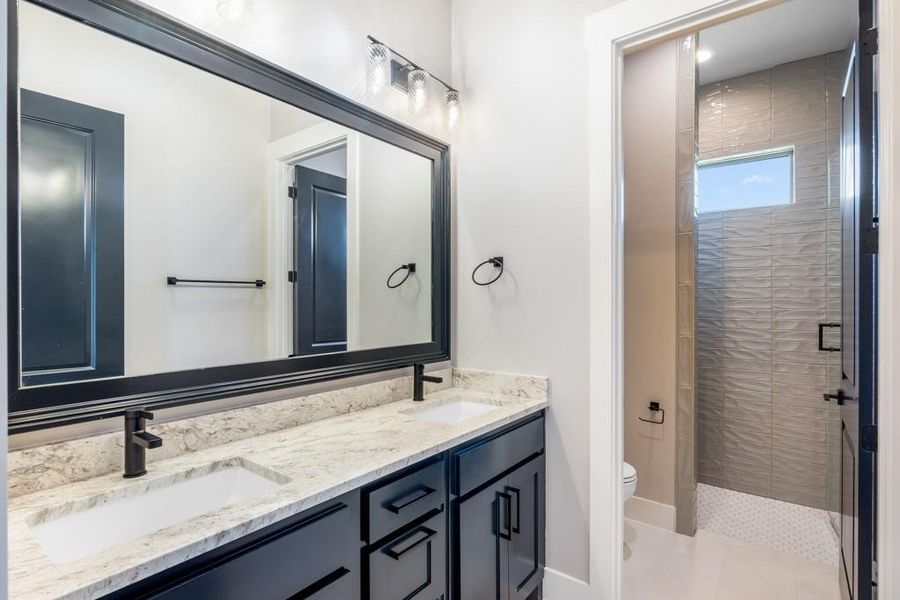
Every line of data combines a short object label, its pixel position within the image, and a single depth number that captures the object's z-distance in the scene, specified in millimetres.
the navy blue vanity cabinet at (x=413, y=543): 900
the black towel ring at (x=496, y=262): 2072
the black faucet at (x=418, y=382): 1944
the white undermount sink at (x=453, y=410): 1910
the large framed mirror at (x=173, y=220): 1062
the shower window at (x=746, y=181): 2979
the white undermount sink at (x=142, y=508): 939
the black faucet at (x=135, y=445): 1099
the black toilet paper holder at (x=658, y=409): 2566
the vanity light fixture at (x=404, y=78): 1838
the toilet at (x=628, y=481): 2223
